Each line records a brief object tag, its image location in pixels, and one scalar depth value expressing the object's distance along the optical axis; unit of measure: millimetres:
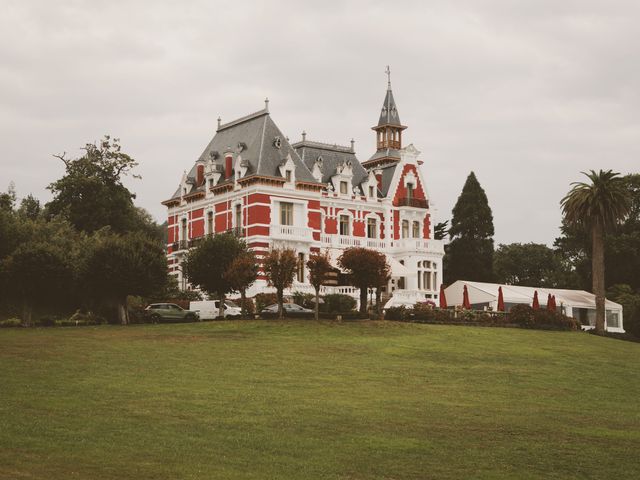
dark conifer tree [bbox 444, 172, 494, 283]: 90438
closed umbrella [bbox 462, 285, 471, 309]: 65812
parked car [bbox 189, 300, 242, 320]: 63131
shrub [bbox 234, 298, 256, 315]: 61350
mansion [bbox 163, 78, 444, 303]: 72625
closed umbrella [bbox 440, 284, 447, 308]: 66450
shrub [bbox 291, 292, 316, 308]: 65938
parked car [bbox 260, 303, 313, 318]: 55562
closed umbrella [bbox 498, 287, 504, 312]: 66750
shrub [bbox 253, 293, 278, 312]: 63519
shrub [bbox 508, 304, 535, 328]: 59844
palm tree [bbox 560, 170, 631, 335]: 65750
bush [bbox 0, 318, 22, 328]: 52891
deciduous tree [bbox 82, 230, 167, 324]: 54906
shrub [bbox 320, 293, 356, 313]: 63906
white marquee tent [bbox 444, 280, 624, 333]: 72188
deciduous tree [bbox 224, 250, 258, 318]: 55094
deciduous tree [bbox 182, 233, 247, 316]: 59812
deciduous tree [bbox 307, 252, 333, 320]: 53844
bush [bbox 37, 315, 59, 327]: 53688
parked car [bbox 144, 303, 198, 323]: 58375
